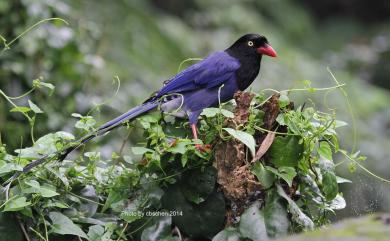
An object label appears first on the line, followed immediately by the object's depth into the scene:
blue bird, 7.45
